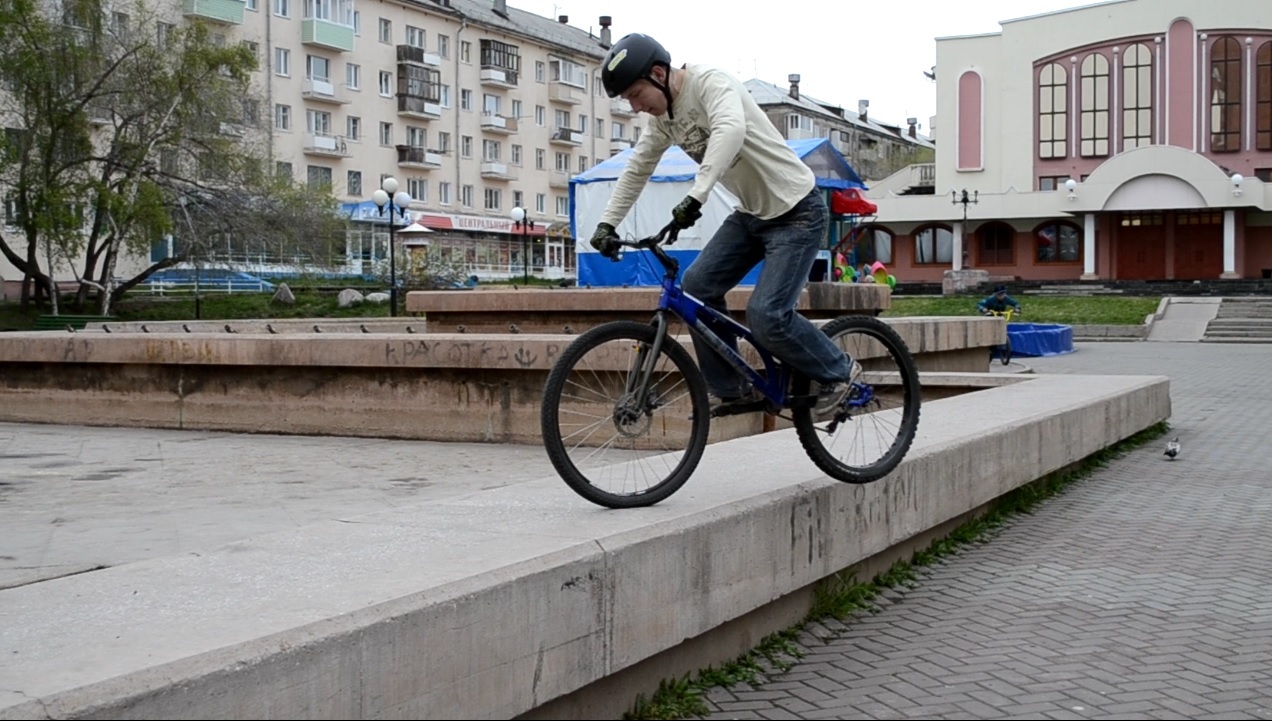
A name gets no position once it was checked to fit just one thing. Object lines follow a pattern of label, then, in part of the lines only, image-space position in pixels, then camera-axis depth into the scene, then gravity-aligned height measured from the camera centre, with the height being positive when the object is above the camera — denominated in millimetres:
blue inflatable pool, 27797 -689
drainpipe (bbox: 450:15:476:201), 74500 +9385
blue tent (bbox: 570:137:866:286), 21328 +1665
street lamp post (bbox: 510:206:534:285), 44062 +3036
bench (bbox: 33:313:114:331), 24372 -170
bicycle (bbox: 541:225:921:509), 4949 -383
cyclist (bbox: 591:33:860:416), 5113 +421
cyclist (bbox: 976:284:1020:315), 28141 +70
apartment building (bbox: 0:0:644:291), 63562 +10565
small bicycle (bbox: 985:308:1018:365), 23016 -794
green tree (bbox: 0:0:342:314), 38938 +4902
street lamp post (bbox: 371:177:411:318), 33875 +2887
